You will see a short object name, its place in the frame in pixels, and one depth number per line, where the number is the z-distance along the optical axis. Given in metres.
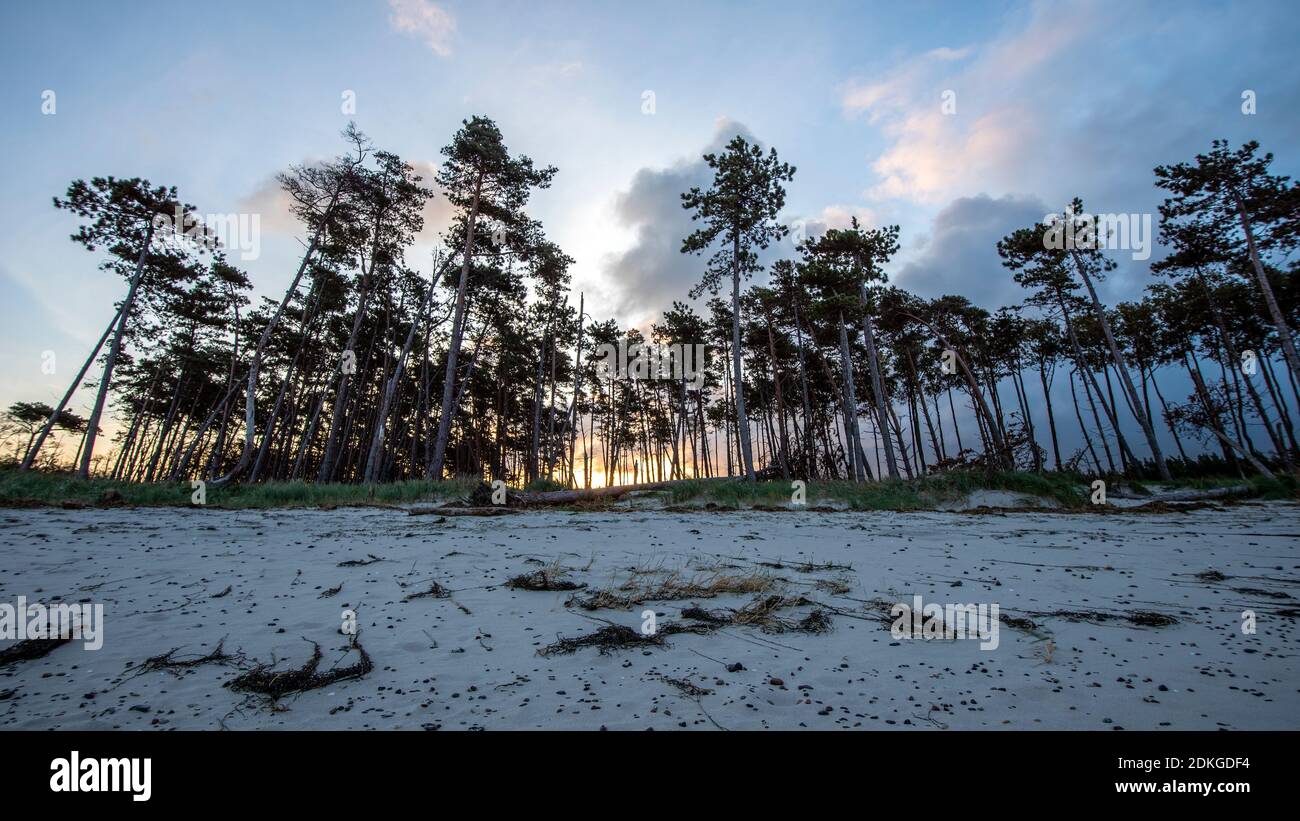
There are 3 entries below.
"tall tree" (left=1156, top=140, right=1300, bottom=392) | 17.69
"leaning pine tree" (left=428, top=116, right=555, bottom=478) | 20.08
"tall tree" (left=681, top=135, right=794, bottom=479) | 20.73
